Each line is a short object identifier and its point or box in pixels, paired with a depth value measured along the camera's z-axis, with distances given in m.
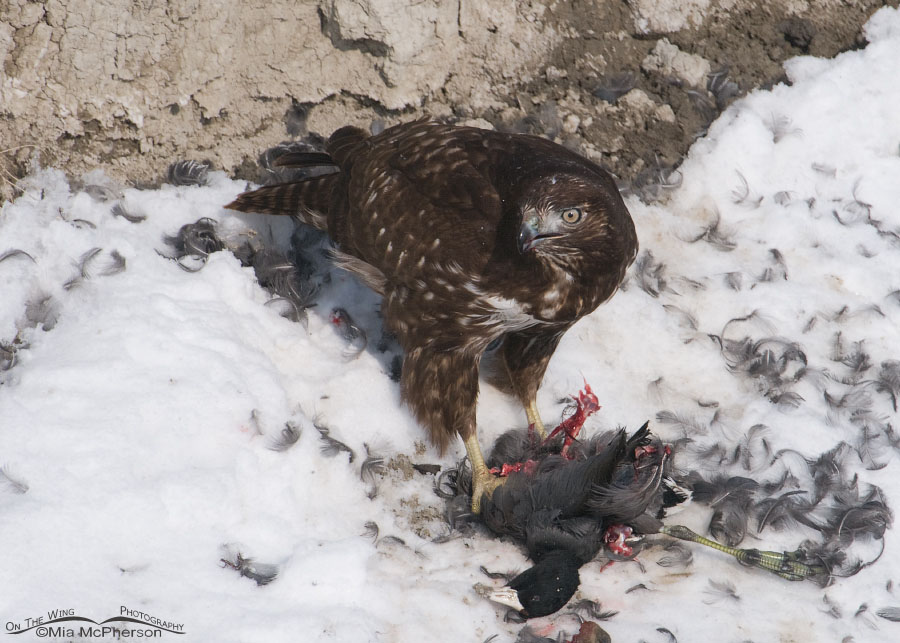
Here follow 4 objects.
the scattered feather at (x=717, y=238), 8.22
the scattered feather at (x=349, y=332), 7.61
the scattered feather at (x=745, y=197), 8.41
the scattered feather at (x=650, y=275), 8.00
